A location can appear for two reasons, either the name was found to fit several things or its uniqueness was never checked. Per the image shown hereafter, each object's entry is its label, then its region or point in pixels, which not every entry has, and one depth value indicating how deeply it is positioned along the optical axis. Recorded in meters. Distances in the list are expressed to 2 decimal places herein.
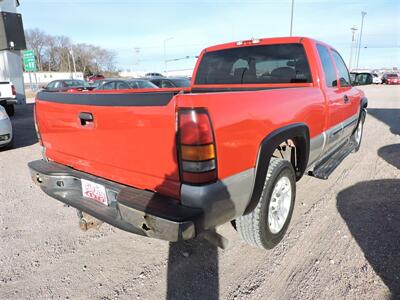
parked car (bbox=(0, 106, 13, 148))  6.58
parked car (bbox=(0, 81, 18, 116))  12.06
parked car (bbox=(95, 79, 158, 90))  13.27
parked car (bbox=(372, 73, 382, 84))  37.96
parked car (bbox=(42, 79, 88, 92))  20.48
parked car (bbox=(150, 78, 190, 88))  14.63
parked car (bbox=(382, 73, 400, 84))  37.75
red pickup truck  1.96
